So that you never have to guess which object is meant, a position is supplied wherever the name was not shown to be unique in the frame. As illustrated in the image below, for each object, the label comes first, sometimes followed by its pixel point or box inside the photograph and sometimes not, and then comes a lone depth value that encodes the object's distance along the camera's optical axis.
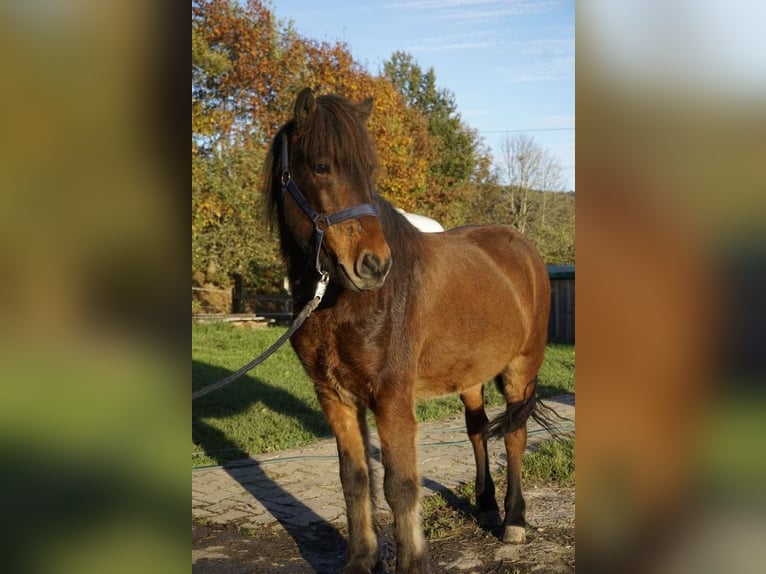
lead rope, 2.96
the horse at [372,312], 3.04
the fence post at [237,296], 23.45
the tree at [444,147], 30.82
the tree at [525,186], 30.78
